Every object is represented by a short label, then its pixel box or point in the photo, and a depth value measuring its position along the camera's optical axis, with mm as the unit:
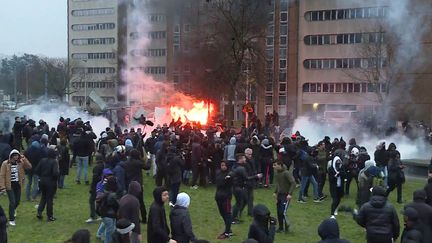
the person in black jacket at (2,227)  6727
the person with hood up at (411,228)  6238
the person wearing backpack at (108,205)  7435
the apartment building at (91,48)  73375
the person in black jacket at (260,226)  6027
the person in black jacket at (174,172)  11531
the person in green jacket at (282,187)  9570
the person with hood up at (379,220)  6570
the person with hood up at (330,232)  5211
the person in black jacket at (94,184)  9531
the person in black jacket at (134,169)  10180
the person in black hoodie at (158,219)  6652
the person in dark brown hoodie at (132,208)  7133
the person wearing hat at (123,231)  5672
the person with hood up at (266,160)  14344
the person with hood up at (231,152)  13620
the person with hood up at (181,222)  6746
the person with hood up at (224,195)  9391
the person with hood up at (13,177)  9812
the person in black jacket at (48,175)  10094
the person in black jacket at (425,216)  6801
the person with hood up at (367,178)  10091
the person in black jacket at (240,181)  9883
